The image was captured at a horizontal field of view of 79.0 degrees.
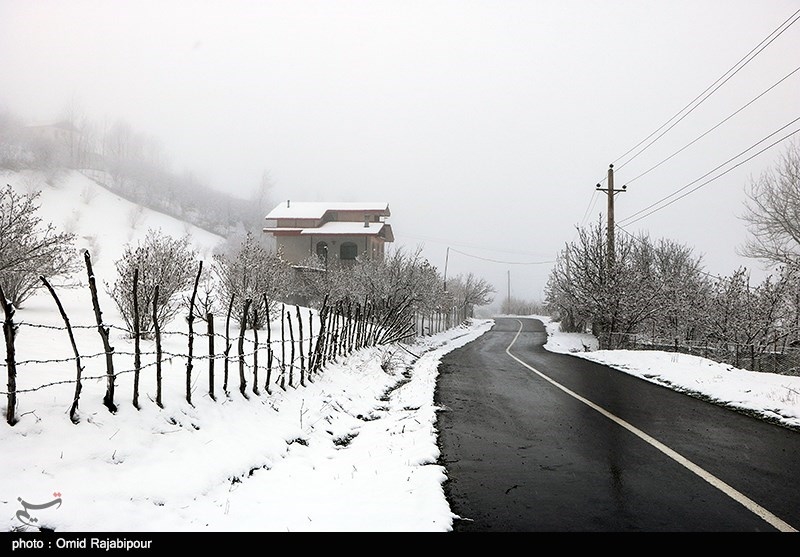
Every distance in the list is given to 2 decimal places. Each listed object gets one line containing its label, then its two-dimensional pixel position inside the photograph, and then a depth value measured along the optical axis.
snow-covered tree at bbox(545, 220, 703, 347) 22.02
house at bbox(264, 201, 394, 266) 53.38
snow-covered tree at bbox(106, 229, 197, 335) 12.97
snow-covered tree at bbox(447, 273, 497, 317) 66.94
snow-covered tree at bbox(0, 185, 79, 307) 11.38
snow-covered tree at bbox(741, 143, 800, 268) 22.78
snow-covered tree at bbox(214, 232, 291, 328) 20.34
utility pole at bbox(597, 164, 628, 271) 22.98
